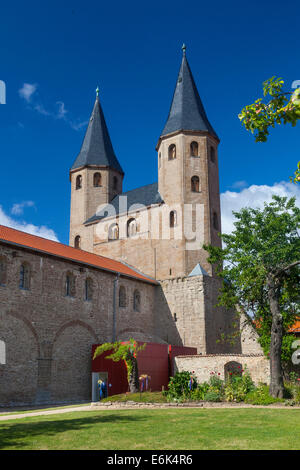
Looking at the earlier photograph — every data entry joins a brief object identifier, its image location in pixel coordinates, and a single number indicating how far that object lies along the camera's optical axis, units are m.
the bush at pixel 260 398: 15.59
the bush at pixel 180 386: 18.03
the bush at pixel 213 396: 16.94
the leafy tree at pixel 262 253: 24.27
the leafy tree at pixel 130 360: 19.62
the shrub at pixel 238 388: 16.92
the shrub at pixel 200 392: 17.73
